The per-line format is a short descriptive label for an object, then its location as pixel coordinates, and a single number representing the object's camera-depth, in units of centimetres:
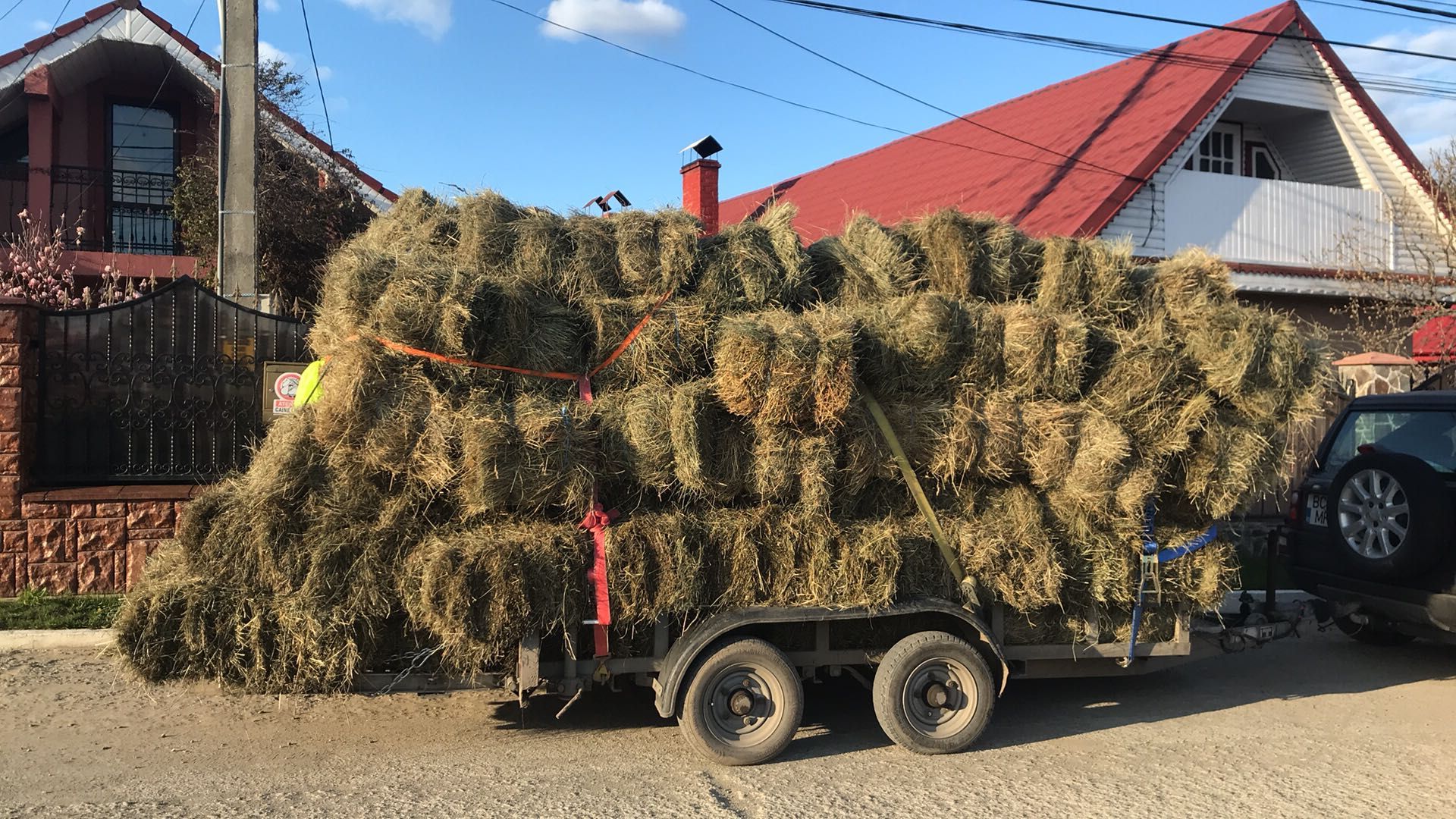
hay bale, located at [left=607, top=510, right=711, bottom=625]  491
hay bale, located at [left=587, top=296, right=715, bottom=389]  528
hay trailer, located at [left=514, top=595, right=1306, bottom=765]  506
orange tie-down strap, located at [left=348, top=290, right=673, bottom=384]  494
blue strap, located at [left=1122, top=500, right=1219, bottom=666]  554
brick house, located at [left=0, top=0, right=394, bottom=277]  1420
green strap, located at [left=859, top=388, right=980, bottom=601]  527
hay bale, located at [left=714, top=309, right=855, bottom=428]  497
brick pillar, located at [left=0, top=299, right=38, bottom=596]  807
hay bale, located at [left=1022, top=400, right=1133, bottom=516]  529
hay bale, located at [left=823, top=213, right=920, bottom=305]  588
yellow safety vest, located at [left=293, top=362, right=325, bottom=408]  544
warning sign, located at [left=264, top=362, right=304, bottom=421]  858
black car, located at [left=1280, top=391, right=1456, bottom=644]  624
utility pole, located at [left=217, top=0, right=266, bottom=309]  868
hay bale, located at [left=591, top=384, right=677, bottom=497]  498
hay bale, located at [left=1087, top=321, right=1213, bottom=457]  550
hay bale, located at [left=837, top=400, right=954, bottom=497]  521
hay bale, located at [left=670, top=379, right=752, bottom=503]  494
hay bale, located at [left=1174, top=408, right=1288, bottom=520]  550
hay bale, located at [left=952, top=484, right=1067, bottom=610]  529
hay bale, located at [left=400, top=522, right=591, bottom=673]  466
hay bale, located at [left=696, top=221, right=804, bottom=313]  558
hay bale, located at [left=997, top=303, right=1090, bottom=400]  547
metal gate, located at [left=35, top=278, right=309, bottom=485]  842
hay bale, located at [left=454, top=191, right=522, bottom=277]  541
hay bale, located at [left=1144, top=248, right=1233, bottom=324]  589
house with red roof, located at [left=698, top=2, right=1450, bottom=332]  1391
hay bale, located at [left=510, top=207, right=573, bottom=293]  538
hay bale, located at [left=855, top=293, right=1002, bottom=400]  538
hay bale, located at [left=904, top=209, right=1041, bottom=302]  593
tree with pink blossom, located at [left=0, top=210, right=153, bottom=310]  1235
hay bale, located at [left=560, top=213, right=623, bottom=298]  541
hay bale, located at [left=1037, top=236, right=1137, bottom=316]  590
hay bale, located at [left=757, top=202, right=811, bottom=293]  573
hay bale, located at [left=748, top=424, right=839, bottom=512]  509
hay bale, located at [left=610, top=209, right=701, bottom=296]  550
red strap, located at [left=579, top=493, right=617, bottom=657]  491
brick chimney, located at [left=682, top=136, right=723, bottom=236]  1627
